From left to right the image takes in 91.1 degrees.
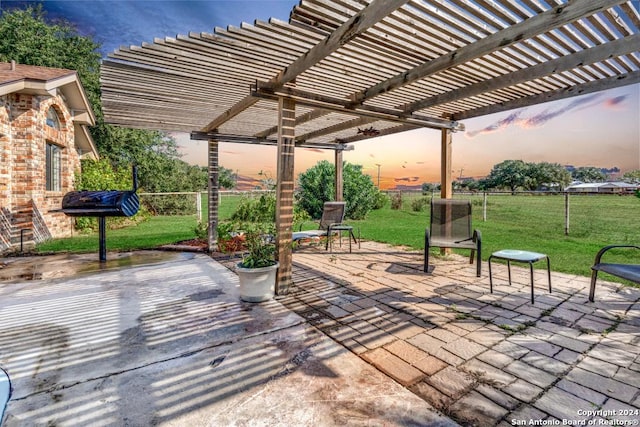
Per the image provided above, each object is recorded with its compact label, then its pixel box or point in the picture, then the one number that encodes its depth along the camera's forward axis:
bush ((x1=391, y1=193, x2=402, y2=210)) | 14.85
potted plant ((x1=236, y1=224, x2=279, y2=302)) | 3.35
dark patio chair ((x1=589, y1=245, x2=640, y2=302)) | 2.71
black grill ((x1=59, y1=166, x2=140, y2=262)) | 5.40
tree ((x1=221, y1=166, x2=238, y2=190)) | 30.62
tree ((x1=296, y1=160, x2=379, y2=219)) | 11.17
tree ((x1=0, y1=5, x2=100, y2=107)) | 14.71
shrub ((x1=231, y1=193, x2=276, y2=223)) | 6.08
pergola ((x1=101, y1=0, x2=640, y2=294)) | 2.35
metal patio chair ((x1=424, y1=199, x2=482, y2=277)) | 4.41
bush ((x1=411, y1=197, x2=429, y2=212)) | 13.86
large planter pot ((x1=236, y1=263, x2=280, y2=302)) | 3.34
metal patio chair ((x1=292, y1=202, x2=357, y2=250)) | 6.42
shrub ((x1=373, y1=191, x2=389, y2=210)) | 14.77
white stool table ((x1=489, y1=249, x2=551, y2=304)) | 3.23
